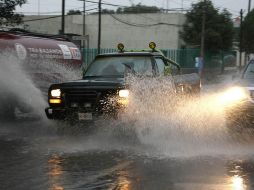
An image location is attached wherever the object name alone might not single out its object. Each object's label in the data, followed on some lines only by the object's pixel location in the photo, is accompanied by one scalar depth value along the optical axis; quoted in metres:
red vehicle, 12.14
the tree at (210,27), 46.62
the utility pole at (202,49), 38.18
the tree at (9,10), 19.23
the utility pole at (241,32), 55.69
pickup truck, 9.32
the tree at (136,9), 86.30
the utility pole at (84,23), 55.12
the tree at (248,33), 61.27
